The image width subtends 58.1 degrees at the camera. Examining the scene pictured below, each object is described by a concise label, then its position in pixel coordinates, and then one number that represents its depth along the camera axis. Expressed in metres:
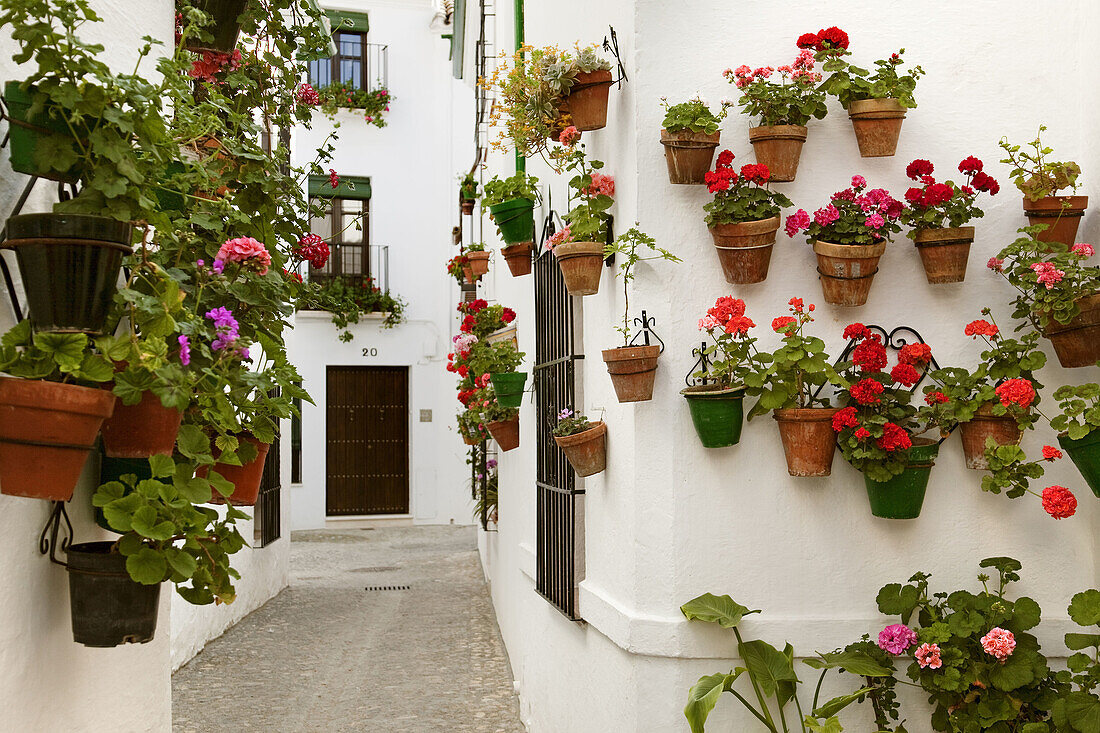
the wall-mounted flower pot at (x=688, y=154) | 3.41
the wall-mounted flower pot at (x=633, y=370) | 3.43
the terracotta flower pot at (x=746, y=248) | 3.39
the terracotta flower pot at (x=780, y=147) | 3.45
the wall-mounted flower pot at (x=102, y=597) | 2.22
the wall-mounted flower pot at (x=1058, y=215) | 3.49
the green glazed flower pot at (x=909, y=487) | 3.39
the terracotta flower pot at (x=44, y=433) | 1.94
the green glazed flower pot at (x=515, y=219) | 5.21
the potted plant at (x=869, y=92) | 3.46
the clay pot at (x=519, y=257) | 5.46
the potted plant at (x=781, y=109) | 3.46
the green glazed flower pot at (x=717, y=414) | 3.37
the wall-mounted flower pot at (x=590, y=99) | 3.73
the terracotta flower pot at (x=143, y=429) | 2.23
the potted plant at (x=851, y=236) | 3.41
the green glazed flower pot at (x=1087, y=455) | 3.17
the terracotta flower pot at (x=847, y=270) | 3.40
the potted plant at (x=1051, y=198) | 3.48
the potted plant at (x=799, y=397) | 3.38
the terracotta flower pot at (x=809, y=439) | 3.38
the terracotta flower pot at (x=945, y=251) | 3.47
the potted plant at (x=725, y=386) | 3.35
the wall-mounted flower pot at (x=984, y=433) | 3.39
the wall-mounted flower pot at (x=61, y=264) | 2.01
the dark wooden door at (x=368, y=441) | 16.91
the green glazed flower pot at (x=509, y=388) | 6.26
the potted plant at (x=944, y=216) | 3.47
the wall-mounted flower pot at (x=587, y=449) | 3.92
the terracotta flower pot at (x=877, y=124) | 3.46
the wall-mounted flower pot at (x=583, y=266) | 3.77
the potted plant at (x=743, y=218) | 3.38
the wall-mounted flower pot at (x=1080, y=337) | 3.32
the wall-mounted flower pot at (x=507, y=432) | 6.67
